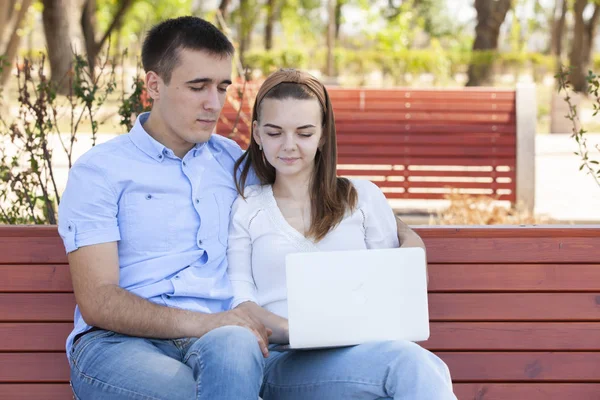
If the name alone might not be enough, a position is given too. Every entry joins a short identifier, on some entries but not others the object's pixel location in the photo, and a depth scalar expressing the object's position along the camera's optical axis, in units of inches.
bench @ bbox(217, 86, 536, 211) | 360.5
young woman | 125.6
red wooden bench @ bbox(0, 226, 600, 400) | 139.9
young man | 115.3
